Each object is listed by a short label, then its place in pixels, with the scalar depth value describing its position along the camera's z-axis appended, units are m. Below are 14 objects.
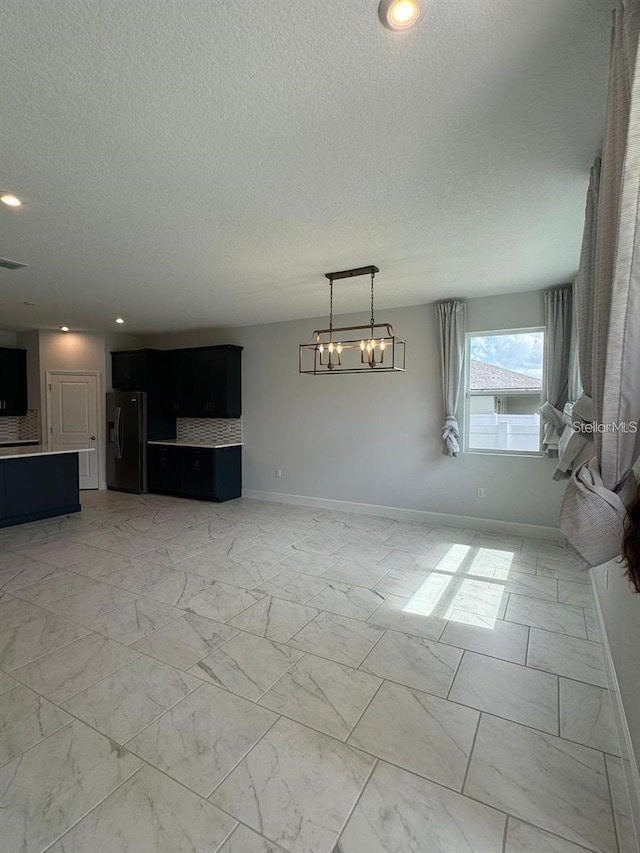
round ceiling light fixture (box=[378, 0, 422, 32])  1.31
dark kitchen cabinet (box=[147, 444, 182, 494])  6.76
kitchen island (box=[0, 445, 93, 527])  5.00
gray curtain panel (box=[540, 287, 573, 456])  4.33
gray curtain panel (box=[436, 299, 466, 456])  4.92
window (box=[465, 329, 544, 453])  4.73
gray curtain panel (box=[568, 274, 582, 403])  4.20
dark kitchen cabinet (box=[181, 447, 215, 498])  6.41
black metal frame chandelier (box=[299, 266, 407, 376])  5.41
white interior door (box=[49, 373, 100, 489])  7.02
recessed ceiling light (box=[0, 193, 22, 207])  2.50
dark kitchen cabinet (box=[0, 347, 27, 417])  6.82
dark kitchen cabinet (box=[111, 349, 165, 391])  7.00
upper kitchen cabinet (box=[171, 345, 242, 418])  6.54
